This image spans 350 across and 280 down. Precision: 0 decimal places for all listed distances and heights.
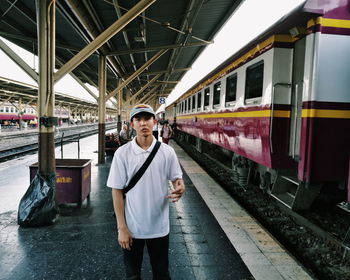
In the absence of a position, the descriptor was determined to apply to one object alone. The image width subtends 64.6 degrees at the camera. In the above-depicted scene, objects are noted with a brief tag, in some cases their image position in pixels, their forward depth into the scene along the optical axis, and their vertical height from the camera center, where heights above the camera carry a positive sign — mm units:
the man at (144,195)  2145 -598
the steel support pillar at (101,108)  9312 +331
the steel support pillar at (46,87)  4352 +468
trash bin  4945 -1188
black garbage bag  4207 -1380
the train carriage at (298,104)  3828 +303
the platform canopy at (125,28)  6668 +2745
